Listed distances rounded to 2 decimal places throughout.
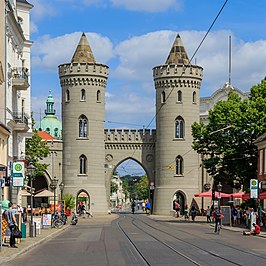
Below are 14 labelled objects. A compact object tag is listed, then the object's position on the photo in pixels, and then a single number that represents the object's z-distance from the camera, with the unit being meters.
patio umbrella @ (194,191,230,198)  67.10
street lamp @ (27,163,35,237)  36.39
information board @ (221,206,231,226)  52.90
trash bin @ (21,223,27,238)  32.01
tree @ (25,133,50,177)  69.06
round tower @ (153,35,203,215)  84.62
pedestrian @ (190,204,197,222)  63.28
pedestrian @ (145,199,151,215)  88.62
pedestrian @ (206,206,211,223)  57.59
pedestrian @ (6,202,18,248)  26.31
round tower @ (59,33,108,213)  84.00
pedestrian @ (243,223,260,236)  38.27
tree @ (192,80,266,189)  53.34
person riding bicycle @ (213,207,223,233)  39.72
